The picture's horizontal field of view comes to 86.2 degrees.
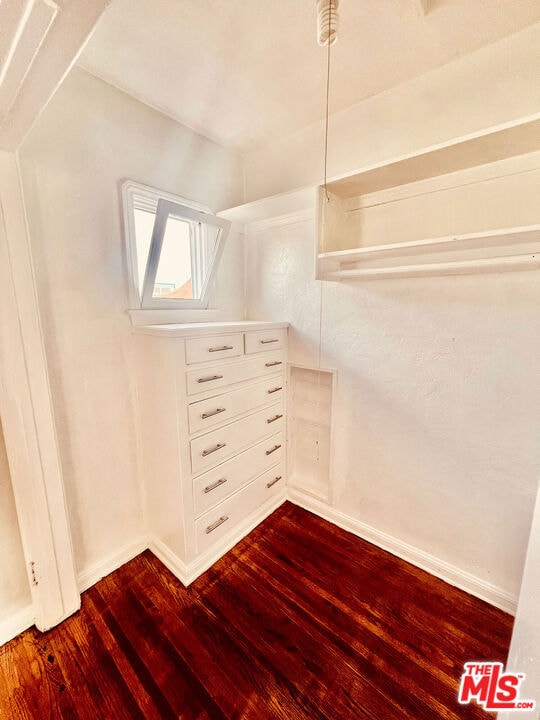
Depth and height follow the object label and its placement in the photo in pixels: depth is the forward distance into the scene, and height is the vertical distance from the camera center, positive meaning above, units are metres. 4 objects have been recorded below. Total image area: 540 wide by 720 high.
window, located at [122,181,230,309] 1.58 +0.34
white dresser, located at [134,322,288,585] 1.47 -0.72
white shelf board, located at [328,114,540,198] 1.08 +0.62
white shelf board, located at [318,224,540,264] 1.09 +0.25
